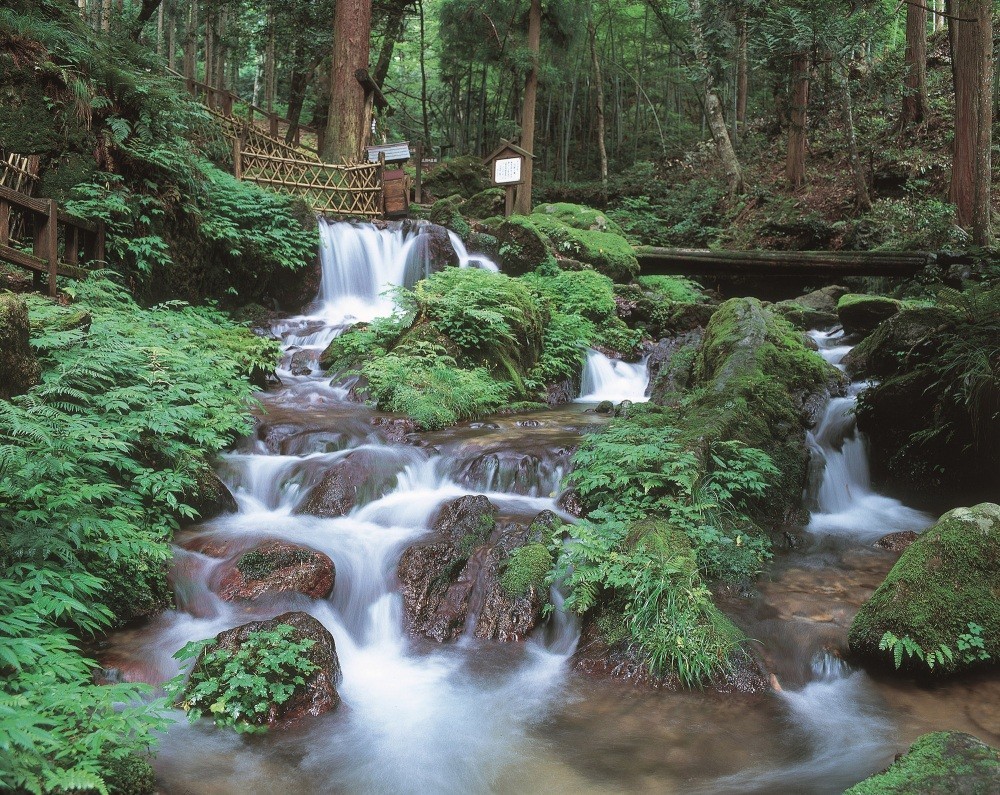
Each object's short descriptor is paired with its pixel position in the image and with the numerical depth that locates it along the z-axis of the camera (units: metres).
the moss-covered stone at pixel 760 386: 7.23
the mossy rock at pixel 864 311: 11.70
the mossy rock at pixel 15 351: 5.40
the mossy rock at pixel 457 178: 23.73
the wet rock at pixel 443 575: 5.41
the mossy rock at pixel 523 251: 15.19
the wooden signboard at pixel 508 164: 17.11
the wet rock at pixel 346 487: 6.77
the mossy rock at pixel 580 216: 18.64
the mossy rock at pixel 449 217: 16.23
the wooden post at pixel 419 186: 21.18
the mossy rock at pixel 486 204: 21.28
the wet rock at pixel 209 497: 6.25
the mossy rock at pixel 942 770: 2.83
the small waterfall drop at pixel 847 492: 7.36
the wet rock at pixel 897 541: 6.73
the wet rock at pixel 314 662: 4.22
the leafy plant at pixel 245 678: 4.10
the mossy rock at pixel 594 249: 16.25
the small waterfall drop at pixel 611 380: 12.16
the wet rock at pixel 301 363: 11.30
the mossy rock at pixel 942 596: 4.61
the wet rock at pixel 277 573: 5.41
